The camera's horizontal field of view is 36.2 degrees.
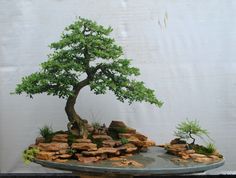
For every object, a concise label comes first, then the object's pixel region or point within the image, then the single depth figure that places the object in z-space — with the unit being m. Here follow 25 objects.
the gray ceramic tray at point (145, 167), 1.29
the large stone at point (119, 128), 1.68
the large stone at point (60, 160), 1.39
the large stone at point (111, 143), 1.50
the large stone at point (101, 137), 1.55
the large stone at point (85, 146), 1.44
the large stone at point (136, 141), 1.60
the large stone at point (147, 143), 1.66
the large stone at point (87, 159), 1.39
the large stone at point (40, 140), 1.59
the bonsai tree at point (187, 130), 1.63
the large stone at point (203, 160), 1.45
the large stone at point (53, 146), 1.44
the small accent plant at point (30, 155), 1.46
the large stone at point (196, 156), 1.49
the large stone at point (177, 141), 1.67
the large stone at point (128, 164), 1.34
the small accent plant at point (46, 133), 1.63
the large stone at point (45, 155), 1.41
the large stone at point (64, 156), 1.41
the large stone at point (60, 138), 1.51
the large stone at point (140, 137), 1.67
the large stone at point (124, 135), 1.61
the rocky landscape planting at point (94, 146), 1.42
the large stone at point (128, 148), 1.51
